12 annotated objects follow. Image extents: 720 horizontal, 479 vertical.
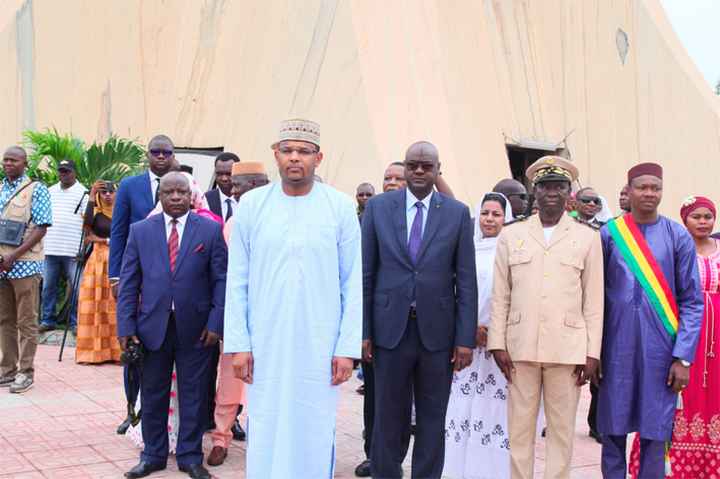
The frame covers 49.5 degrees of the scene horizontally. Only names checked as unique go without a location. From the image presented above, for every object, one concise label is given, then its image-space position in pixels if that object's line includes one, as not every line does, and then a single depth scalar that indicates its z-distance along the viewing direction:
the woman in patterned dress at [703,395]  4.57
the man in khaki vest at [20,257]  6.57
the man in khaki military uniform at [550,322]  4.04
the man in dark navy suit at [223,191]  5.97
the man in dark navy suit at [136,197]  5.59
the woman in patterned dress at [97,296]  7.96
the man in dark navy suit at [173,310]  4.65
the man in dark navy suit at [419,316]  4.08
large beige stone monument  9.81
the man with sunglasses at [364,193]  7.55
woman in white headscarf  4.64
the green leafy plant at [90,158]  9.38
